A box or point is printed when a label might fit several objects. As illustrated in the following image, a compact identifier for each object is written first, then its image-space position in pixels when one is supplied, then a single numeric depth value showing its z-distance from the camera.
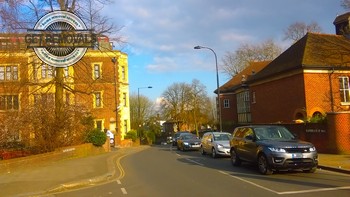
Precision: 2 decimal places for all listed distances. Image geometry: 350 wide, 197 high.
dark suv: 13.38
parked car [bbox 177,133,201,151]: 31.16
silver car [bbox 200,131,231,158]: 22.45
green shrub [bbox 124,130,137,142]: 55.79
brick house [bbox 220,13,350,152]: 31.27
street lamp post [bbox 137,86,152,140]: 81.78
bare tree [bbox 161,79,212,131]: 83.06
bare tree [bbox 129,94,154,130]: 83.00
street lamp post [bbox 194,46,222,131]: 33.99
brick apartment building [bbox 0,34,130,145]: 22.81
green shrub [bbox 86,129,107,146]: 30.17
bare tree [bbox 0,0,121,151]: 22.17
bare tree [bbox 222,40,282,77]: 72.56
